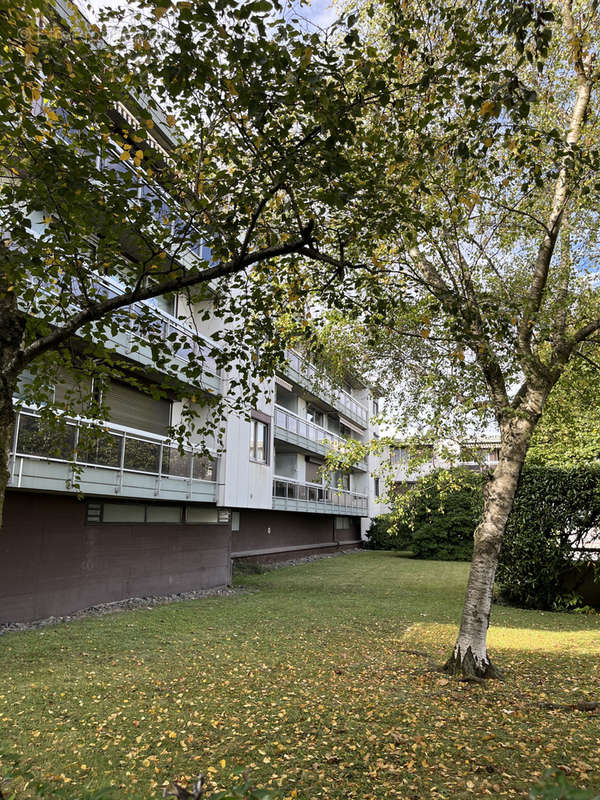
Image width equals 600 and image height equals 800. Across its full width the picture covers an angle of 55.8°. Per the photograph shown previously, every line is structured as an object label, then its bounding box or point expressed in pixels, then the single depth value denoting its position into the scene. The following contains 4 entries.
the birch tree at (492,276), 5.36
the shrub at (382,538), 36.25
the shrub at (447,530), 32.66
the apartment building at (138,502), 10.45
